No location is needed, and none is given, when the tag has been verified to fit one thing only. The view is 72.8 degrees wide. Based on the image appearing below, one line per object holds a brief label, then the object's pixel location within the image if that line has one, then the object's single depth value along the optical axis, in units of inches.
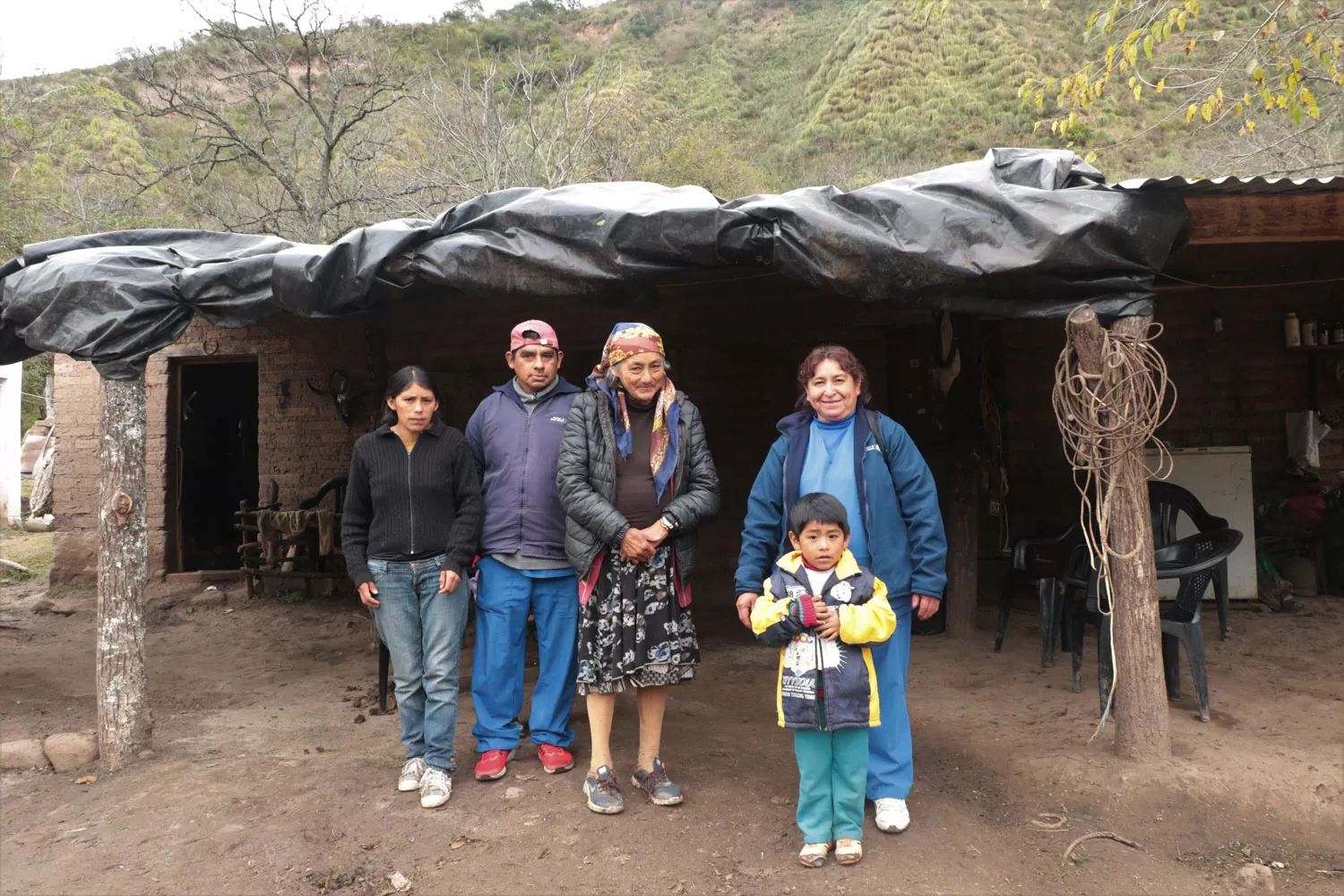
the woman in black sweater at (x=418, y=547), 144.6
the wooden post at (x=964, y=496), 242.5
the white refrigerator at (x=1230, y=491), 256.8
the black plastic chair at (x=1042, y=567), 214.4
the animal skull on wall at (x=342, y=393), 306.8
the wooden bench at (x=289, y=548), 313.6
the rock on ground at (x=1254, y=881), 116.2
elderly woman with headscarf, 135.6
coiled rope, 141.1
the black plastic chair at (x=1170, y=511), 219.0
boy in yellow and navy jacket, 115.9
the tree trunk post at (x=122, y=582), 167.2
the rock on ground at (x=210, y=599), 323.3
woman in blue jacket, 127.0
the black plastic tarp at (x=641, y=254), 136.6
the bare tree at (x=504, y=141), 773.3
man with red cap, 149.1
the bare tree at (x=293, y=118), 594.9
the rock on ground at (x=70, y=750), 166.1
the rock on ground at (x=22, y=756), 166.6
